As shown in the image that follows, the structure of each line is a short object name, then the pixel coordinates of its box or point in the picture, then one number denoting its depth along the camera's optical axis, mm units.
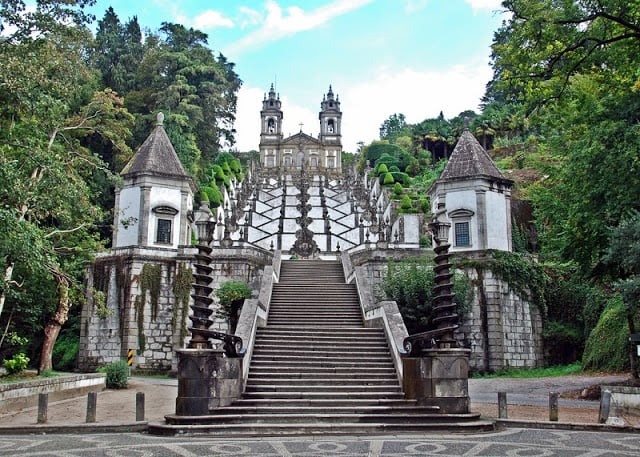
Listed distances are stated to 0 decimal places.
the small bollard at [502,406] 12508
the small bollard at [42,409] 12742
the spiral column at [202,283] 12836
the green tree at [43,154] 13969
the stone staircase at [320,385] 11777
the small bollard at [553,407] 12078
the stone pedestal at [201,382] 12305
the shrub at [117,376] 19672
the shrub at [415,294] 23031
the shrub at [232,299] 24328
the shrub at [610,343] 20828
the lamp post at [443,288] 13109
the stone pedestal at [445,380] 12750
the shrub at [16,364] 17844
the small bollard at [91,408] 12555
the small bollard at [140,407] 12625
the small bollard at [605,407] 11805
